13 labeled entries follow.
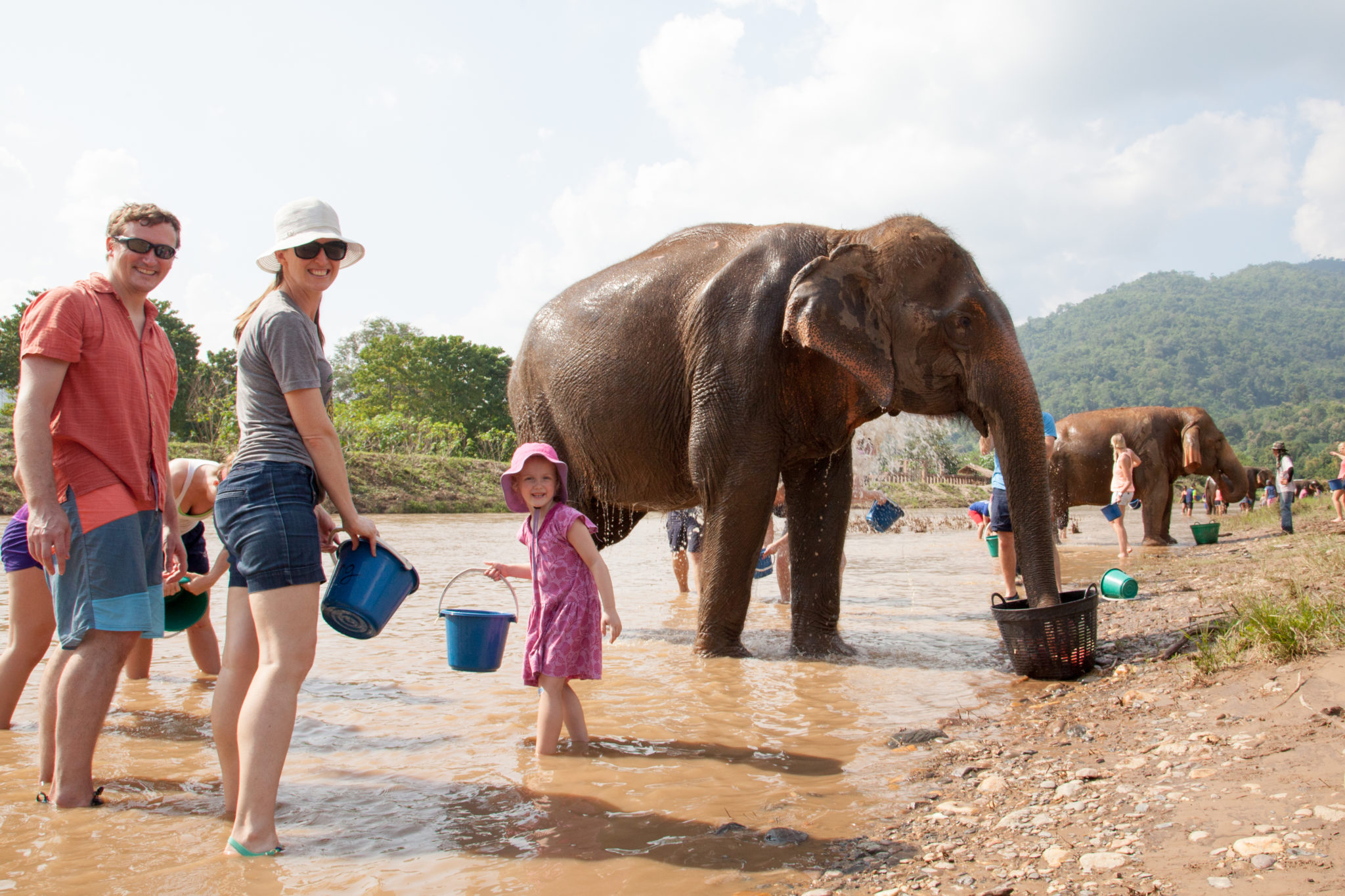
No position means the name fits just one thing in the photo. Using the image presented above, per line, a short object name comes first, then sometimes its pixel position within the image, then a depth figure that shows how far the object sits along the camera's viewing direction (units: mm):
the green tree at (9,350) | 42125
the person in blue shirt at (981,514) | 13258
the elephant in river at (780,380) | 5555
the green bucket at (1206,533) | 15023
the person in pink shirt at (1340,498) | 16875
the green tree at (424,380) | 52875
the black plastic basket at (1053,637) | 5070
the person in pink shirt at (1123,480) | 13930
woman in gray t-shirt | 2869
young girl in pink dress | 3980
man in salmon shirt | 3264
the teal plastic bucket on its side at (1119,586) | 7059
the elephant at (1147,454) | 15797
